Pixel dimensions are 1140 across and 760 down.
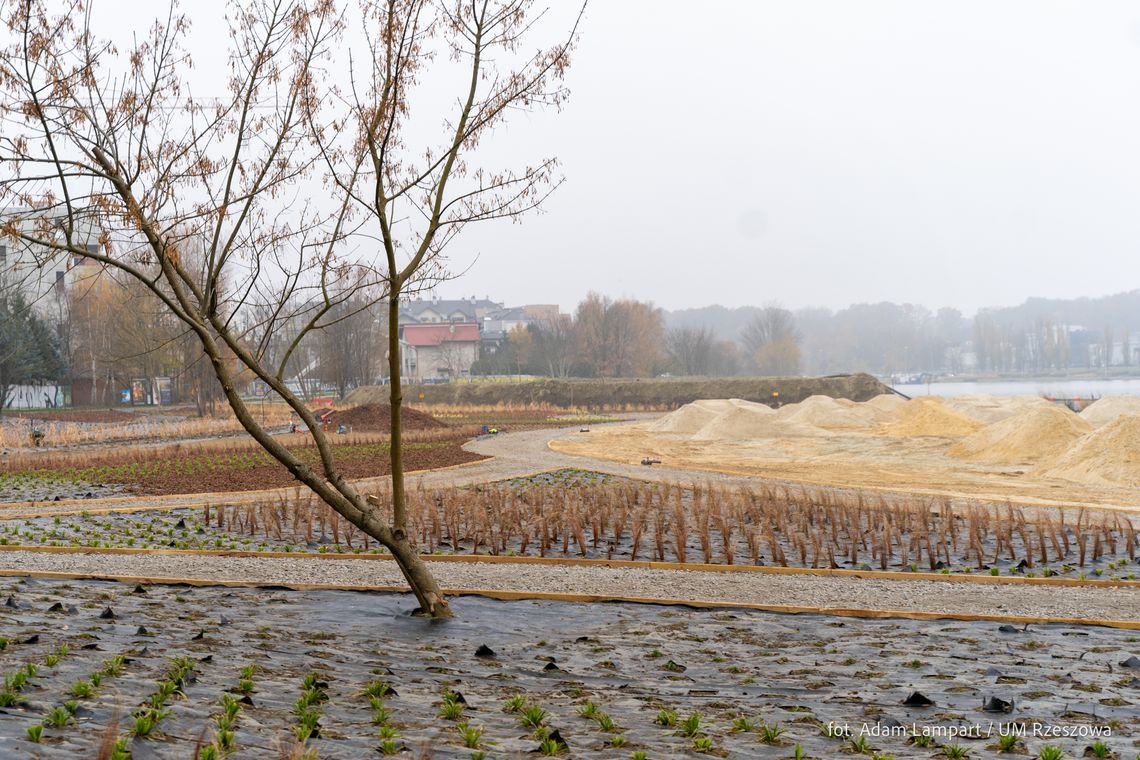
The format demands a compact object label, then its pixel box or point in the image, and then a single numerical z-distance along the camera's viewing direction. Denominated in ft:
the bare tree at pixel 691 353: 266.98
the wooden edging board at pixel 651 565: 30.35
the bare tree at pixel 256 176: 21.98
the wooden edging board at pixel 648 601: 24.74
